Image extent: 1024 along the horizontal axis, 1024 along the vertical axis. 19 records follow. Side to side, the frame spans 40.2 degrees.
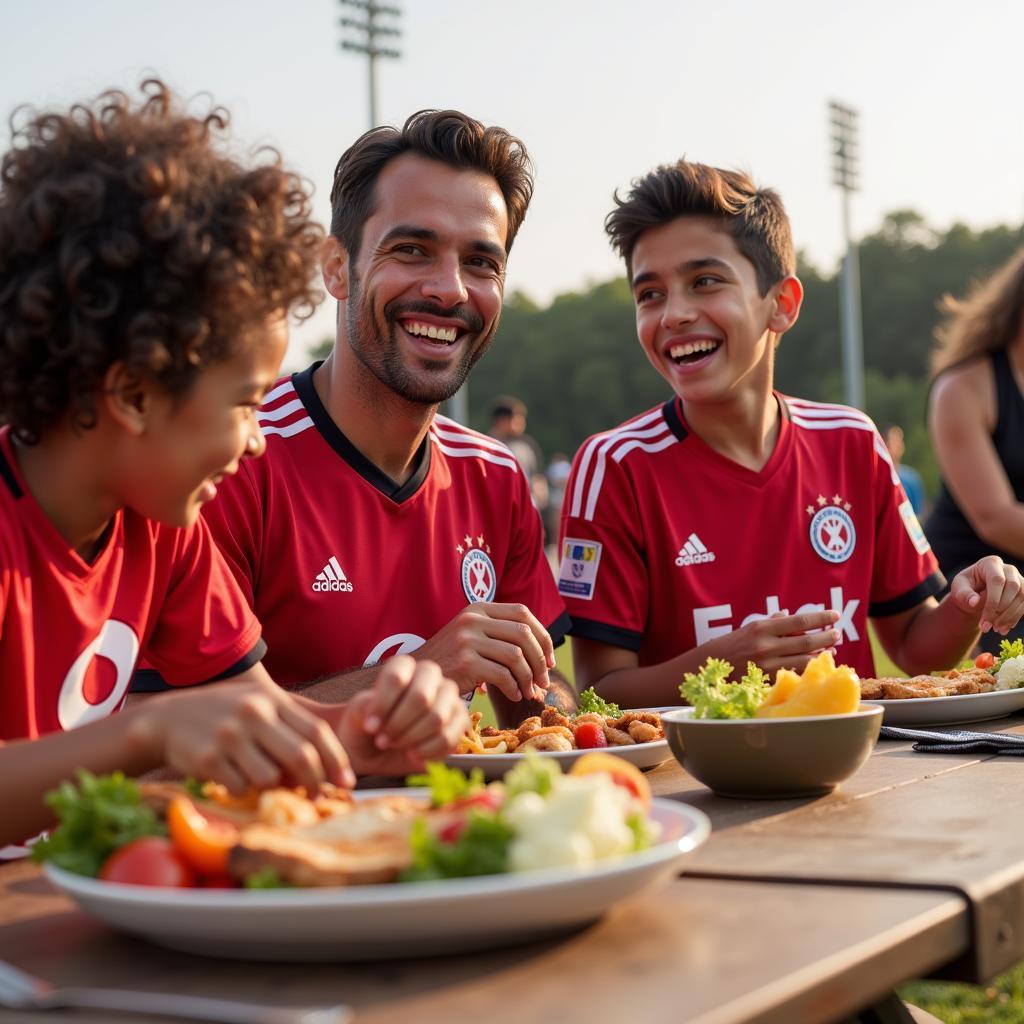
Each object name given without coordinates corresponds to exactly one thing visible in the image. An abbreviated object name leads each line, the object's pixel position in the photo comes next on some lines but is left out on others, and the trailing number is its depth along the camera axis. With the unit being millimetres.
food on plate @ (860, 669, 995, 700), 3023
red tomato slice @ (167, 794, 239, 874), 1374
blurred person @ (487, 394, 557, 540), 20047
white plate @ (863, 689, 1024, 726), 2965
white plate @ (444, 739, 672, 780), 2301
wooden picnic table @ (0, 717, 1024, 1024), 1198
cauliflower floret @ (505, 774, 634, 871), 1324
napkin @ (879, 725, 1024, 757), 2566
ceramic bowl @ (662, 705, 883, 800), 2100
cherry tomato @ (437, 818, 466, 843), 1371
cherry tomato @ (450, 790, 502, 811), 1462
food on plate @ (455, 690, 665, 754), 2443
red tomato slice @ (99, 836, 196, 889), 1370
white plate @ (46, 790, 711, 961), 1239
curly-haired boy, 2025
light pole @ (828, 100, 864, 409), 35000
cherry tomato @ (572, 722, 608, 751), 2477
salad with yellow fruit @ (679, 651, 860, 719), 2174
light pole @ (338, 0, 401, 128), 26781
